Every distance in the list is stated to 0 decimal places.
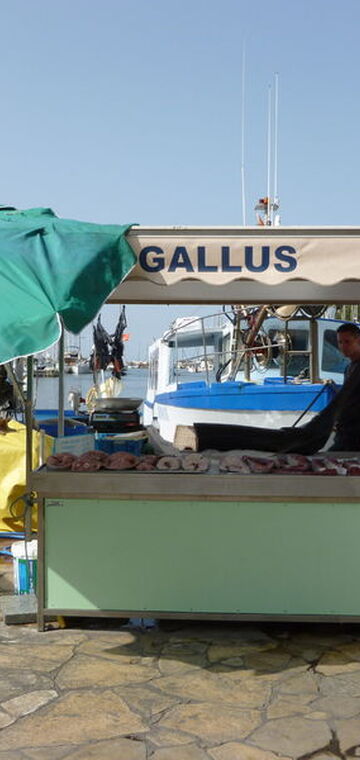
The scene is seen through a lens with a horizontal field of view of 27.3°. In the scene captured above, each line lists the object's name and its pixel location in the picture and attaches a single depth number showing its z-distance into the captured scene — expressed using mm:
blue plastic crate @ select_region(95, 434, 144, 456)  6195
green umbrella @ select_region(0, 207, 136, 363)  3721
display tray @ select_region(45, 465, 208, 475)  4949
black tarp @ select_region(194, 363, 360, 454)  6293
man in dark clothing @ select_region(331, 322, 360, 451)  6117
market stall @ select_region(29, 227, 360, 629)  4895
